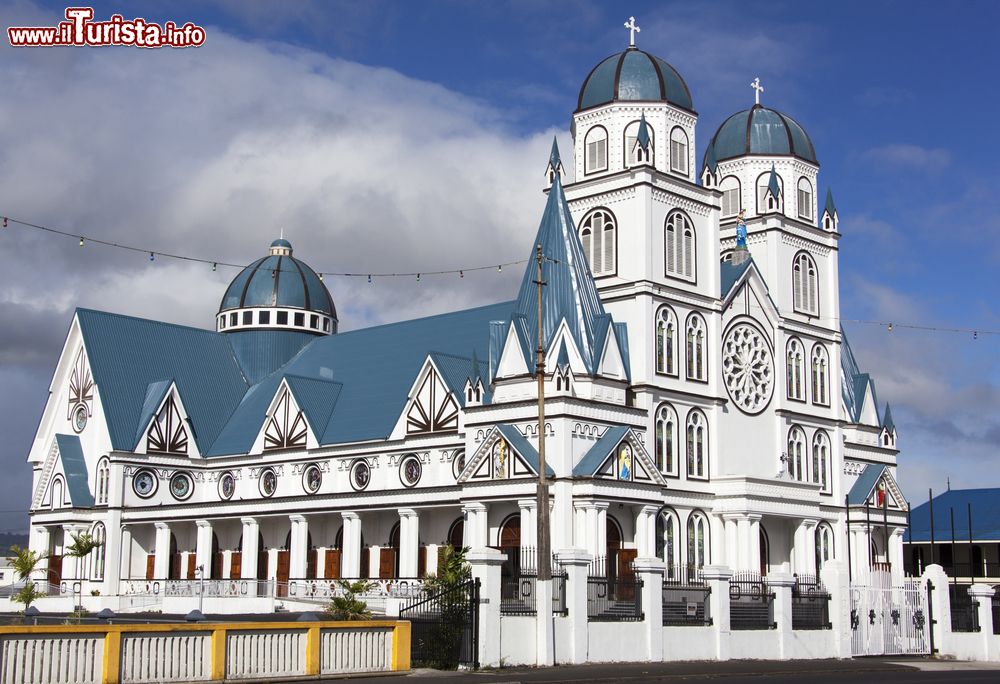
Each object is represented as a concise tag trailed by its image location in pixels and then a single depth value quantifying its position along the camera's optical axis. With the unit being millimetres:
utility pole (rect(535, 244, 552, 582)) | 31375
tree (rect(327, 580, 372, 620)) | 33084
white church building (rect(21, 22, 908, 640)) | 49781
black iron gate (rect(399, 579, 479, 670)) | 28516
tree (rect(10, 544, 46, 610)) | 37094
